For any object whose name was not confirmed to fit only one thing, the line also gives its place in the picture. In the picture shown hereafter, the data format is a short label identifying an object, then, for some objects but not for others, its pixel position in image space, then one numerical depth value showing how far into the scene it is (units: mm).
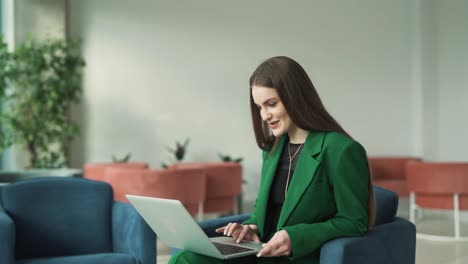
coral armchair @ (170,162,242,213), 6715
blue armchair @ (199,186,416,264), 2303
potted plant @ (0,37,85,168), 7414
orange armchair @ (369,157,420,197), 8336
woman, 2344
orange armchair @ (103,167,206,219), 5691
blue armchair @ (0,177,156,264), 3437
